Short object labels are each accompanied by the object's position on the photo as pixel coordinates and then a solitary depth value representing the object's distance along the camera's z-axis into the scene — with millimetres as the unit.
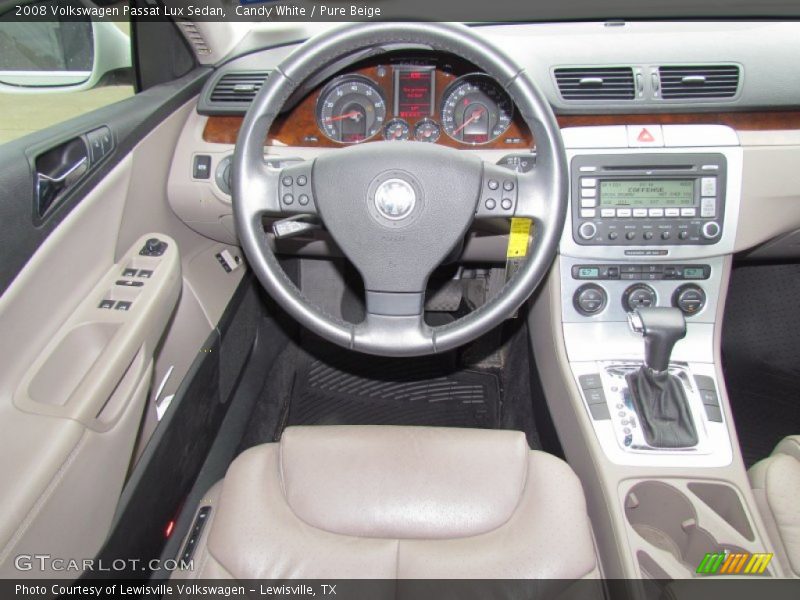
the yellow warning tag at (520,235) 1309
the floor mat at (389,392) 2178
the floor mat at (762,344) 2186
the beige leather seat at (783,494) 1227
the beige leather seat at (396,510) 1104
